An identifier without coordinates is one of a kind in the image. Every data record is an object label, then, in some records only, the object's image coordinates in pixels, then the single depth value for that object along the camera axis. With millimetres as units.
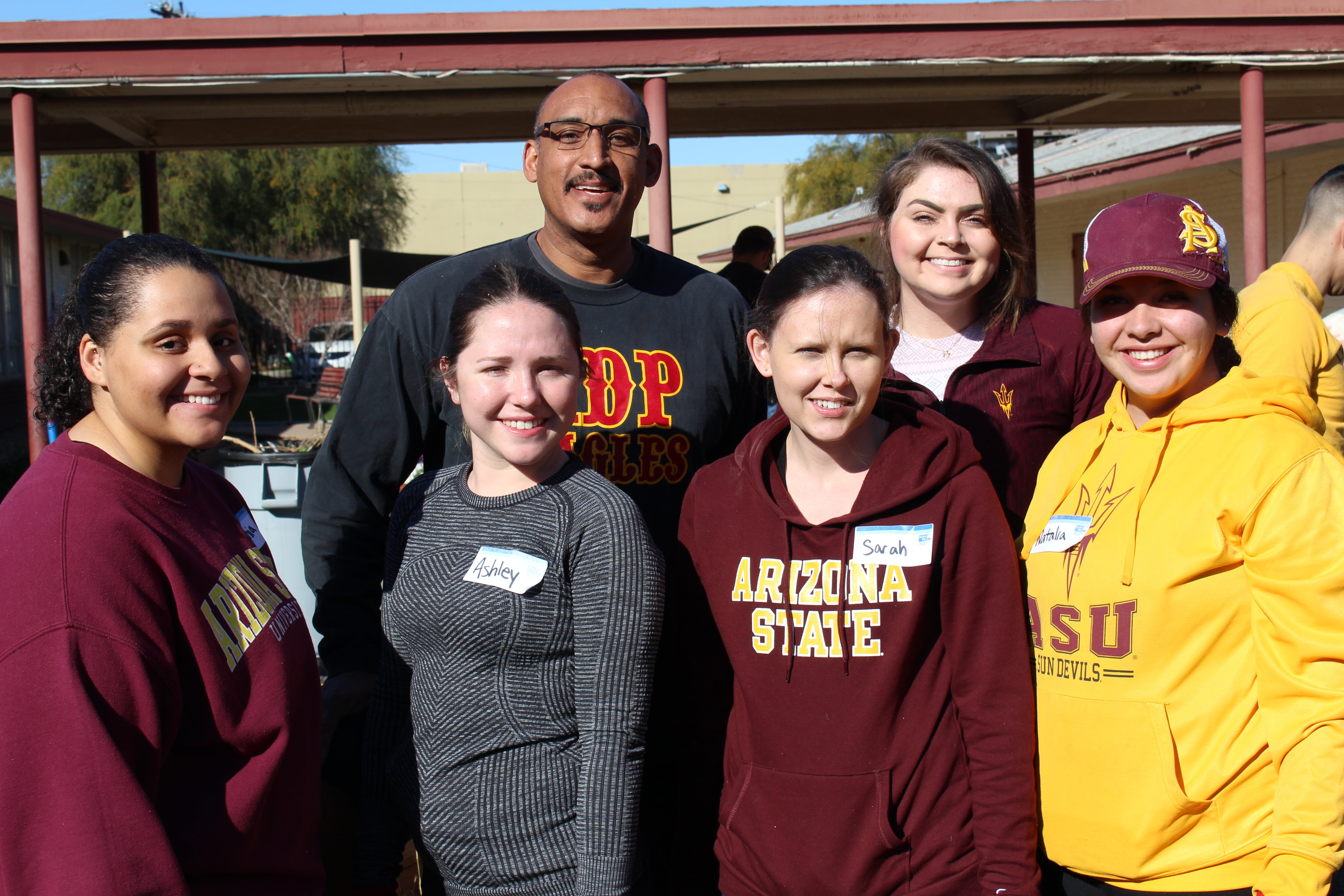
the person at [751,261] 8922
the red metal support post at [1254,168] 6652
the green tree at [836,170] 33406
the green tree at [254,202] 28594
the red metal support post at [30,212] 6266
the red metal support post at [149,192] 9125
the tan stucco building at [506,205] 45312
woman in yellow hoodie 1673
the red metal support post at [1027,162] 9039
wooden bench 17438
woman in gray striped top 1932
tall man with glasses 2631
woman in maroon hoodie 1925
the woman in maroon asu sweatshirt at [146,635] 1408
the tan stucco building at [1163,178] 10469
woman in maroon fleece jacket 2457
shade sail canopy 14820
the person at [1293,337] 2861
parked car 25672
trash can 5258
